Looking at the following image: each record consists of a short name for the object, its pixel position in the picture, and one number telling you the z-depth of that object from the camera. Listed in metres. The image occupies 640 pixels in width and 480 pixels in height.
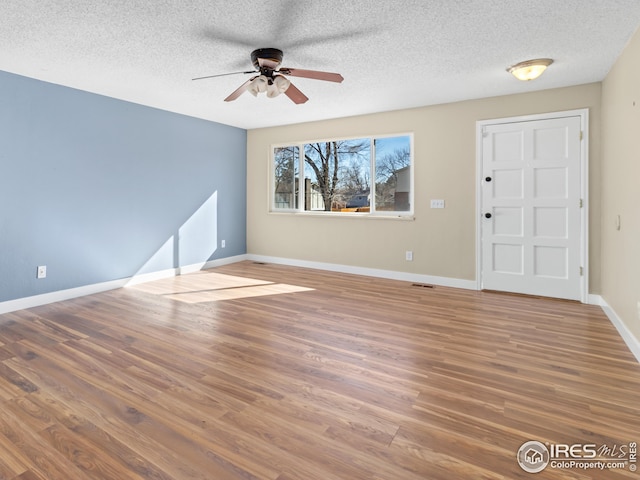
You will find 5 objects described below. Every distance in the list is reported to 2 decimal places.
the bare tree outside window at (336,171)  5.62
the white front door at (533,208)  4.09
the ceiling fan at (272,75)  3.06
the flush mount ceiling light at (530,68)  3.33
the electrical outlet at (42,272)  3.94
